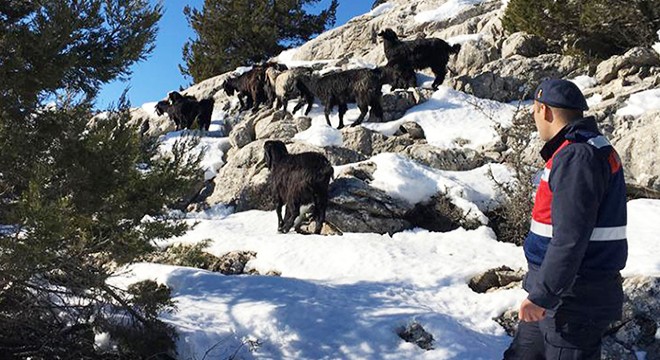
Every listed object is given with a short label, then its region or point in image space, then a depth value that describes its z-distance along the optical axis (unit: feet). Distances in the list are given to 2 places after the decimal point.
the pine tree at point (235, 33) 91.71
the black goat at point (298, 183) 28.22
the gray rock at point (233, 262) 23.36
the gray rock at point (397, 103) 48.07
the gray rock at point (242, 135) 48.52
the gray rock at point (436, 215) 27.94
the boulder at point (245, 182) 35.63
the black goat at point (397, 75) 52.75
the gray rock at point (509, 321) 17.26
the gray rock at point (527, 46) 57.00
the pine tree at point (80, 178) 13.65
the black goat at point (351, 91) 46.01
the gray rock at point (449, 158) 35.01
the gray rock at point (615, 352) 15.60
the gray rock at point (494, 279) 19.66
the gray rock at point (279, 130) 46.39
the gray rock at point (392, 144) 40.81
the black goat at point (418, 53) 52.90
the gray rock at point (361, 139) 41.68
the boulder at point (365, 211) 28.40
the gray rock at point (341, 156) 38.52
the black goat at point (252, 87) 57.16
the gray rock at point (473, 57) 60.08
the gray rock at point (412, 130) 43.70
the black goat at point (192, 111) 55.67
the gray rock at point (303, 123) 47.50
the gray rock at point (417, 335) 15.76
